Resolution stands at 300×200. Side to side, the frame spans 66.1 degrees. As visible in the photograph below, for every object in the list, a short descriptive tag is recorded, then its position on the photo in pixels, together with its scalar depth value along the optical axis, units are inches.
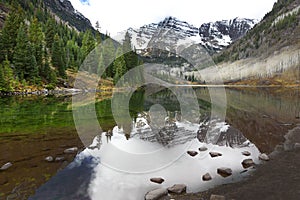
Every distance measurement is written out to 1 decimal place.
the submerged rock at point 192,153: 492.1
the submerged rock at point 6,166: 381.9
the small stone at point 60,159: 433.1
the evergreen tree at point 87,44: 3540.1
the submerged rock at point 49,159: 428.9
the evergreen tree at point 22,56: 2149.4
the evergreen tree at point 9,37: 2201.0
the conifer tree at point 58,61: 2741.1
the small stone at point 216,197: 292.0
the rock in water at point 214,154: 482.5
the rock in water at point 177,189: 322.1
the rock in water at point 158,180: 358.5
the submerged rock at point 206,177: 366.6
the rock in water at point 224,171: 385.7
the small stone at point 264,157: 449.6
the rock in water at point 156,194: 303.0
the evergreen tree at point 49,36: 3324.3
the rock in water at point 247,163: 424.7
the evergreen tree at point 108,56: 3075.8
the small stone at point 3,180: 331.6
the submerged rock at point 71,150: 480.3
